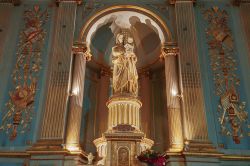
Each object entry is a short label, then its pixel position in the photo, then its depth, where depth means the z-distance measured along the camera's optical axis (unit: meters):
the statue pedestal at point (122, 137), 8.58
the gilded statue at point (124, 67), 10.00
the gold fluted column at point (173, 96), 8.91
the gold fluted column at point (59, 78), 8.78
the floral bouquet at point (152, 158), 7.52
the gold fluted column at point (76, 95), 8.89
